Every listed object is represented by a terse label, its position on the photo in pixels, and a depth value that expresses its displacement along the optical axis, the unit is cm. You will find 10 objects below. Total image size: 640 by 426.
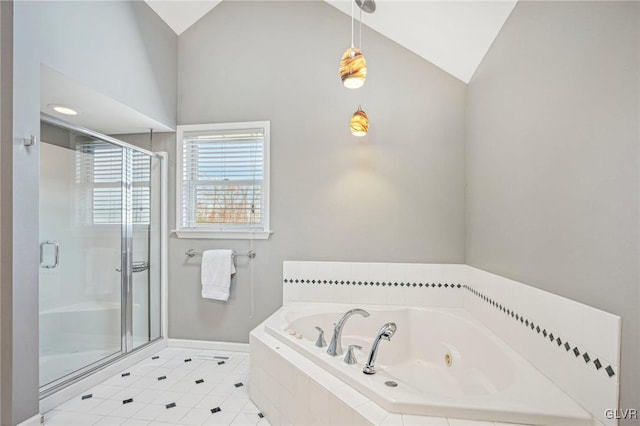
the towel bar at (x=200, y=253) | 291
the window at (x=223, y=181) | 292
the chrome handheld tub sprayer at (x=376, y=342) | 147
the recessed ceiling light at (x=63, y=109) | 239
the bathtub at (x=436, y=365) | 121
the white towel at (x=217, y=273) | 284
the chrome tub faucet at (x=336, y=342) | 168
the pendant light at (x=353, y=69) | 174
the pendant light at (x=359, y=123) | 241
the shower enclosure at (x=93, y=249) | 239
